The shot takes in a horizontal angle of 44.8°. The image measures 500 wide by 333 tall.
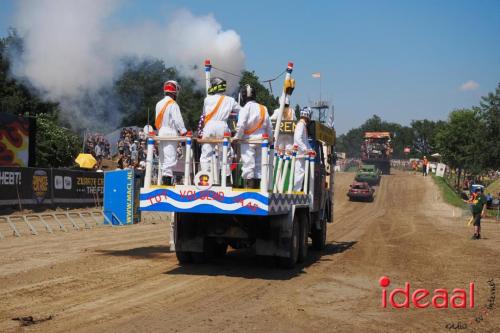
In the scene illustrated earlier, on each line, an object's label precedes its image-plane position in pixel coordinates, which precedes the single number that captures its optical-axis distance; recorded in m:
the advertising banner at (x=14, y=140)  24.83
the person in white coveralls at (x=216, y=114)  9.99
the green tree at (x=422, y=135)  142.24
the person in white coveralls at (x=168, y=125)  10.12
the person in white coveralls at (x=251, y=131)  9.79
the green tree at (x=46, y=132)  34.16
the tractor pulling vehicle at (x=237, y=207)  9.23
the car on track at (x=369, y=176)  54.64
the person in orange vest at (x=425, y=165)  63.31
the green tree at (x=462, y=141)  46.75
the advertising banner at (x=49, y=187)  22.05
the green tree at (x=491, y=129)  45.34
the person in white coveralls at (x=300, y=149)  11.98
